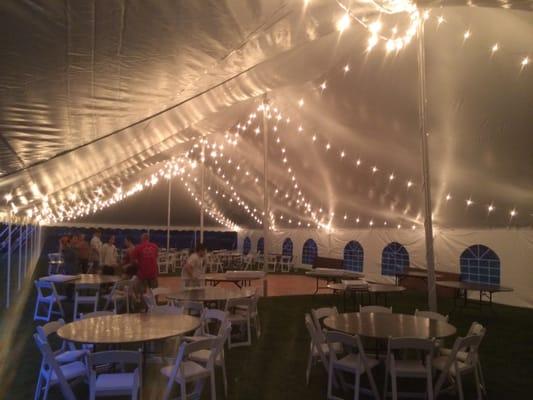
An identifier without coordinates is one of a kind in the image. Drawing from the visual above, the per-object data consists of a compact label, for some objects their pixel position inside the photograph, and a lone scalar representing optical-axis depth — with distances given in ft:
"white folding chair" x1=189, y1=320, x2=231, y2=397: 13.44
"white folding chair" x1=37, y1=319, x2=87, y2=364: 12.84
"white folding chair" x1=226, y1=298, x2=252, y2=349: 19.04
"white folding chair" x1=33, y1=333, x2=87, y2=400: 10.86
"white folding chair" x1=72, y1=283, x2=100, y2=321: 23.58
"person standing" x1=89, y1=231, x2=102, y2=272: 38.00
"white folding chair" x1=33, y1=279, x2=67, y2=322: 23.70
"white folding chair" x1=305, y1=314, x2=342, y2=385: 13.83
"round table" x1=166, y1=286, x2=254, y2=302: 19.24
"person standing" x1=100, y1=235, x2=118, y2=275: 33.20
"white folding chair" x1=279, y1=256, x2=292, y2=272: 57.42
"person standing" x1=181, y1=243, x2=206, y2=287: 24.27
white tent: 6.98
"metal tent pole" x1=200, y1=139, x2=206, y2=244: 38.70
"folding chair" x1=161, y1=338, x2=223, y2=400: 11.28
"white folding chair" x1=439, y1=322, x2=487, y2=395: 13.72
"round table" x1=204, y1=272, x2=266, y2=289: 27.15
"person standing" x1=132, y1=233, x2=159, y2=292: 23.68
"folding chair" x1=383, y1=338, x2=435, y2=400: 11.62
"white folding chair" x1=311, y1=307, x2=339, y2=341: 16.09
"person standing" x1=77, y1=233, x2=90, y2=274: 39.10
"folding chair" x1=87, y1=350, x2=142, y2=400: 10.19
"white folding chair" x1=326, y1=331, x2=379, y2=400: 12.21
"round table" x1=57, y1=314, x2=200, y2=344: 11.60
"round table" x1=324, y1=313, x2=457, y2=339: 12.94
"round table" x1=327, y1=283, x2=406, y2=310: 23.73
